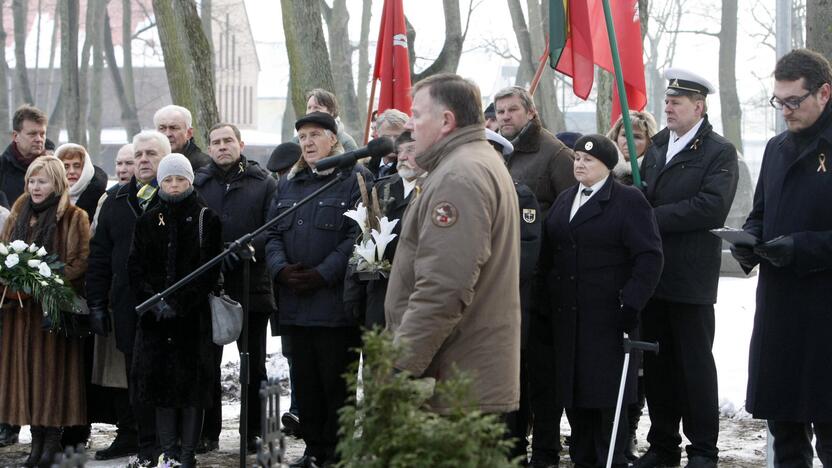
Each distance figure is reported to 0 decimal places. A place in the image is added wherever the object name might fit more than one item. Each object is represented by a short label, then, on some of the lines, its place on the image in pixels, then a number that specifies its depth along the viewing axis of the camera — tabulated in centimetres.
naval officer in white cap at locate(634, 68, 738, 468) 691
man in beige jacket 443
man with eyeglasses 555
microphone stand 582
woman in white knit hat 702
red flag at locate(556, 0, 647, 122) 821
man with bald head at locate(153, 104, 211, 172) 830
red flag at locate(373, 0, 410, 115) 1006
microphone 569
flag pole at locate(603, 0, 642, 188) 702
